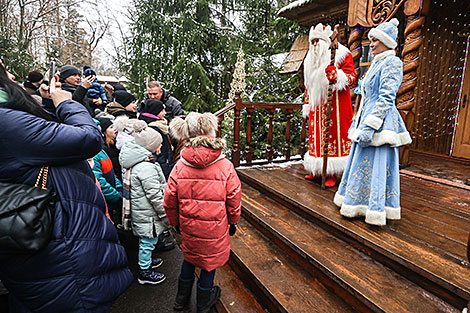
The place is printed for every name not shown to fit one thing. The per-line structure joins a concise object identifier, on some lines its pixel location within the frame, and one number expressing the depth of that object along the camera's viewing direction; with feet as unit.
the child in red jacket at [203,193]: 6.38
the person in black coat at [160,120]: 10.53
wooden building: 15.53
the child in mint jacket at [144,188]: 7.76
